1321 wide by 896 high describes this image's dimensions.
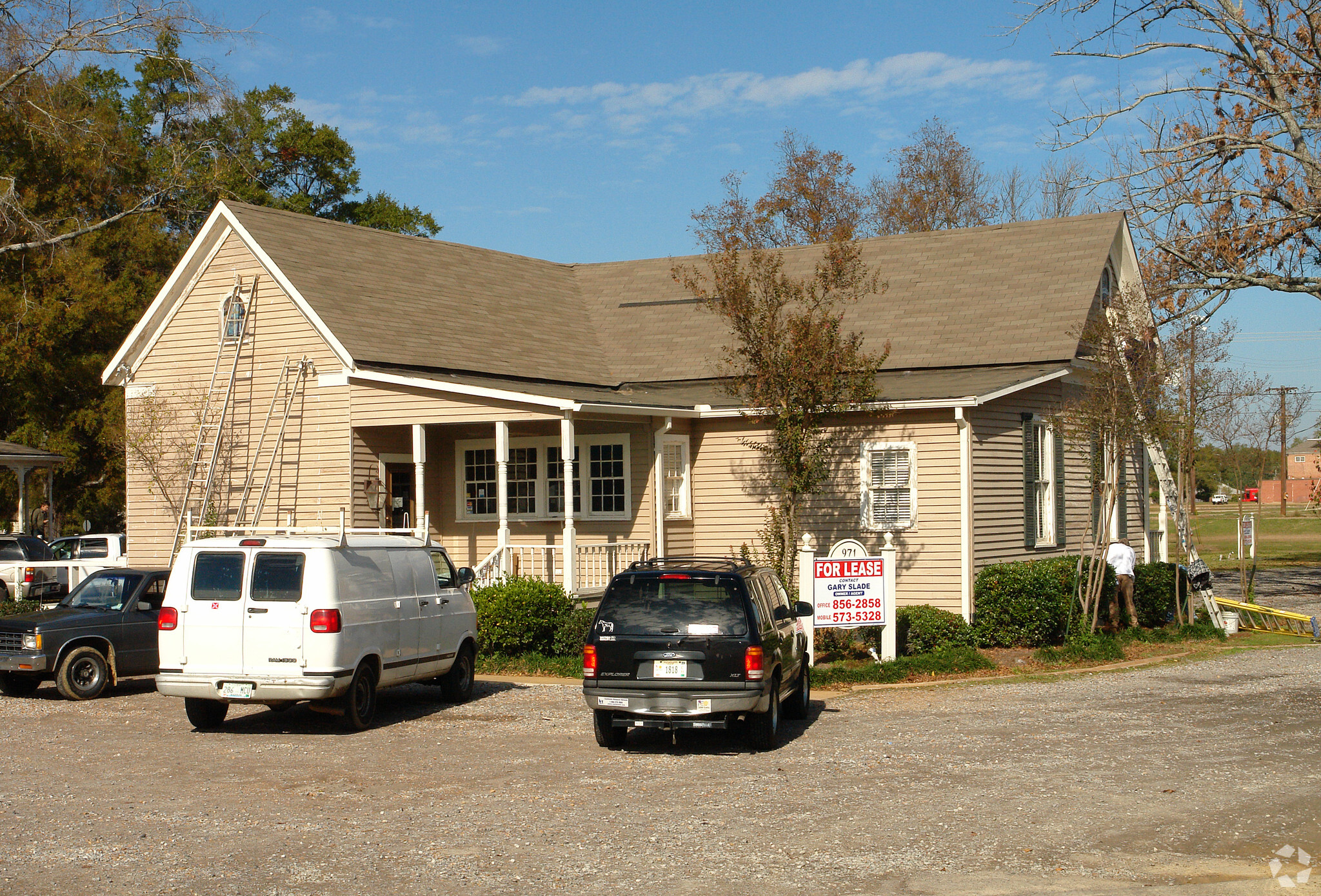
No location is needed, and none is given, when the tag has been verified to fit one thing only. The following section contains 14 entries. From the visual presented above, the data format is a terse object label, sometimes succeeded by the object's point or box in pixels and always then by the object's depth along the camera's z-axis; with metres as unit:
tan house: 19.62
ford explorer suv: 10.98
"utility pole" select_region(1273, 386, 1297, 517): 41.41
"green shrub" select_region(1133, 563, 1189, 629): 21.56
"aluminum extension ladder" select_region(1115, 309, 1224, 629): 21.70
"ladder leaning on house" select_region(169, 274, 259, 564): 22.11
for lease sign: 16.70
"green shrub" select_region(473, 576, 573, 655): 17.77
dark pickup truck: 15.09
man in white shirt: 20.27
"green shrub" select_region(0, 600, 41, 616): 21.59
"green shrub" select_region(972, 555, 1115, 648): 18.56
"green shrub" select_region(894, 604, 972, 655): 18.22
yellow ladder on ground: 21.52
